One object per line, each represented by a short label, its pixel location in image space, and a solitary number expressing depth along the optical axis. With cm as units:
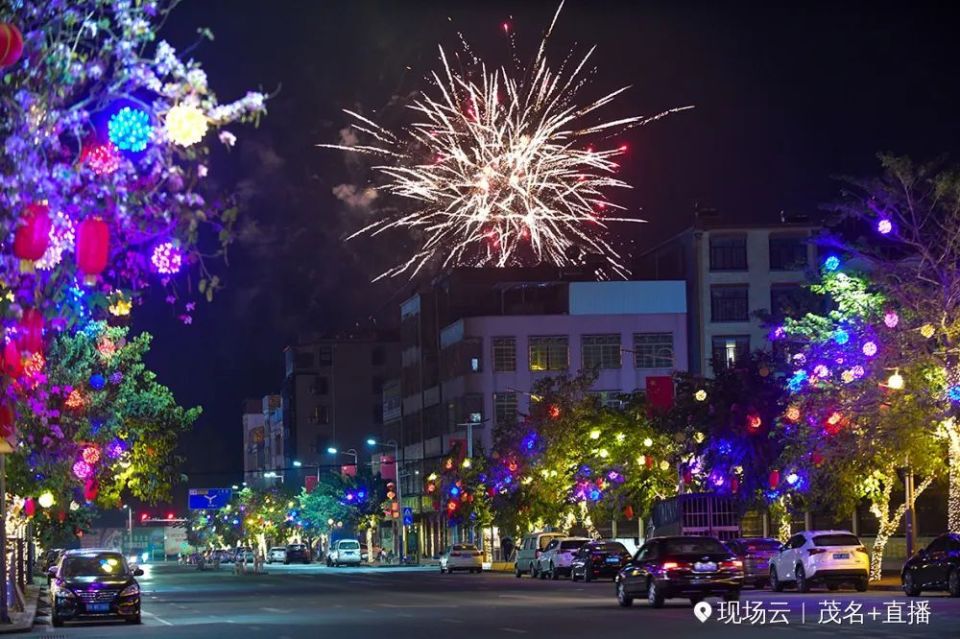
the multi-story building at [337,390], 17425
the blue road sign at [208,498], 13812
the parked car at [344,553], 11200
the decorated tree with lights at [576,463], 7481
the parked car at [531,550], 7056
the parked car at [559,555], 6594
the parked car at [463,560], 8269
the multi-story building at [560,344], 10862
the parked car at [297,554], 13000
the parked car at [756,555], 5088
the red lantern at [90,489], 4847
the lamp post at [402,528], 11394
